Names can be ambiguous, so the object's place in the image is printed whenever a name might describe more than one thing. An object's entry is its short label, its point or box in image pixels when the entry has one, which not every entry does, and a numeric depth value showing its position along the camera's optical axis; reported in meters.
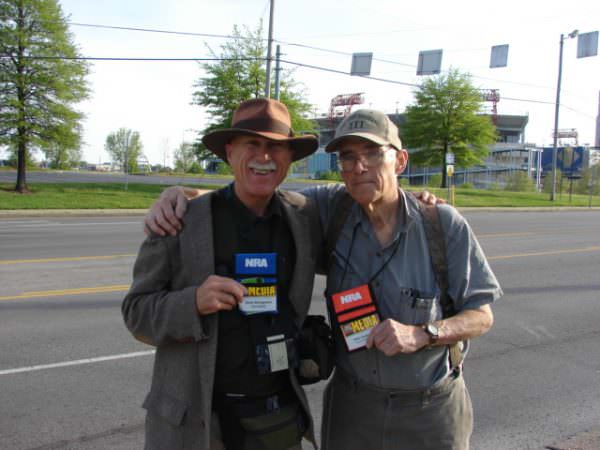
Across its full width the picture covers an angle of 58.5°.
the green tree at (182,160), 57.91
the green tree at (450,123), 40.47
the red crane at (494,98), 77.65
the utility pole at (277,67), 23.20
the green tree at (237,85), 26.20
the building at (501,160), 90.81
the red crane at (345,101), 86.44
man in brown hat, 1.89
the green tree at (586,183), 55.50
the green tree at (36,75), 21.16
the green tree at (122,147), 64.81
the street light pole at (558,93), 31.55
